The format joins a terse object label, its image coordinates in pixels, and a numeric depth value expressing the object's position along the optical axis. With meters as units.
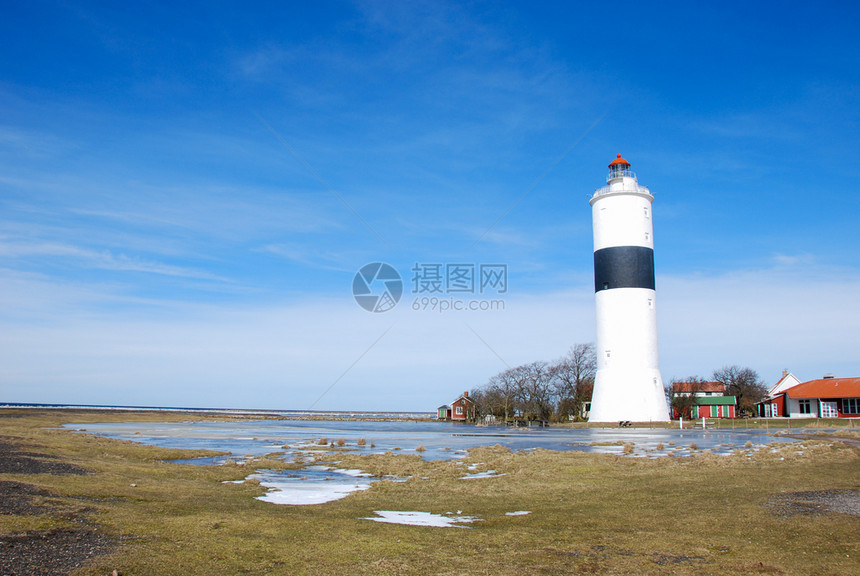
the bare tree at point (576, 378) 87.00
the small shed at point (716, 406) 83.44
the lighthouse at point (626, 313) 58.12
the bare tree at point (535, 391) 89.00
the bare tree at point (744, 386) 95.25
